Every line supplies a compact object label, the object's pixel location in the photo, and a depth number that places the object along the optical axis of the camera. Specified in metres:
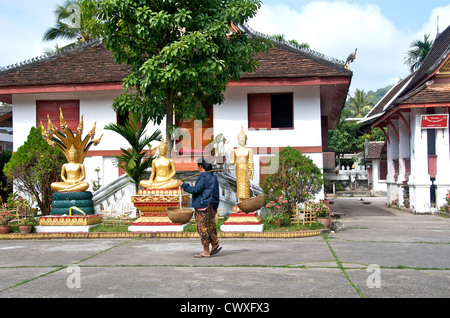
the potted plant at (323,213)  11.90
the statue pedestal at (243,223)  11.27
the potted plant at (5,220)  11.75
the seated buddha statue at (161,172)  12.13
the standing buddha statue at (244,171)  11.88
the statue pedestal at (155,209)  11.52
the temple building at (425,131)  16.42
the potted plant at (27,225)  11.66
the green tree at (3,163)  17.64
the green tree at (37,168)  12.96
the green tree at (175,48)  10.70
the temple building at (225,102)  15.55
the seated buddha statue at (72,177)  12.29
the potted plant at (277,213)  11.80
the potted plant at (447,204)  15.90
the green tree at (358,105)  53.12
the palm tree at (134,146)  13.05
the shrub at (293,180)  11.91
